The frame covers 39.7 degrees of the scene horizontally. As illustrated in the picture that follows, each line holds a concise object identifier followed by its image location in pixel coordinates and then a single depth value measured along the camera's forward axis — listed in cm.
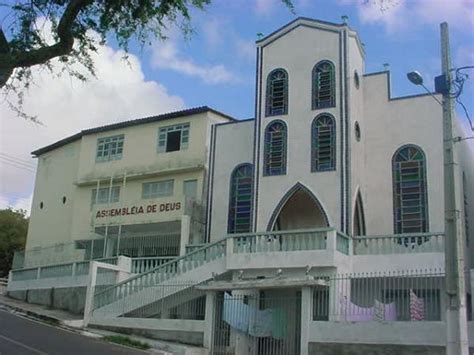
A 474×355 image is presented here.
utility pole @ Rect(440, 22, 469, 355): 1078
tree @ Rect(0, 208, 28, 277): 4350
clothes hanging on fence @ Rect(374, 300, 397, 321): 1565
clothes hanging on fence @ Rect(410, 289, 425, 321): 1536
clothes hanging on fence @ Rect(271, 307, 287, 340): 1680
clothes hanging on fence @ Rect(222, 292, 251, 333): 1692
